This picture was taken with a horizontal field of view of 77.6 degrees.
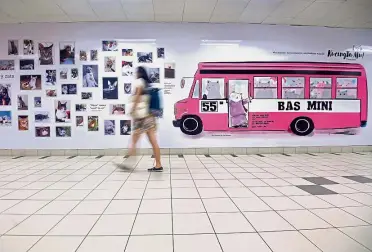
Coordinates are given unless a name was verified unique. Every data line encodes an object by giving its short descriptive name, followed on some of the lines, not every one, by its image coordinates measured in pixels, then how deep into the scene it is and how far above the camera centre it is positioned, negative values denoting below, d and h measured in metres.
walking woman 3.49 +0.05
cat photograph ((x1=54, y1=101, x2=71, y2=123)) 5.09 +0.18
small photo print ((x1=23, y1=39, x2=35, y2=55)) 5.02 +1.57
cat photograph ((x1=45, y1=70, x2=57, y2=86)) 5.05 +0.92
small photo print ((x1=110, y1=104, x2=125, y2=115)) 5.12 +0.21
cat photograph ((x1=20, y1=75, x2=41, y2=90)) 5.04 +0.82
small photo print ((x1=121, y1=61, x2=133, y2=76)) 5.11 +1.11
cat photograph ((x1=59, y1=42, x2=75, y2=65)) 5.05 +1.44
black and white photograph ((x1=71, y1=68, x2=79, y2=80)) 5.07 +0.96
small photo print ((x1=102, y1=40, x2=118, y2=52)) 5.08 +1.62
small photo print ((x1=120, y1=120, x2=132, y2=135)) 5.15 -0.20
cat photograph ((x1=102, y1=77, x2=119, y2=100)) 5.09 +0.70
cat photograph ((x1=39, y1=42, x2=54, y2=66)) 5.04 +1.42
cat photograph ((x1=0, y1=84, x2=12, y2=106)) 5.04 +0.54
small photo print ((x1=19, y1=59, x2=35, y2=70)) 5.03 +1.21
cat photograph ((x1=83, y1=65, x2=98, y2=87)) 5.07 +0.96
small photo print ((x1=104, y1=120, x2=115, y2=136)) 5.12 -0.18
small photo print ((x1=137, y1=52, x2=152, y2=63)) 5.12 +1.36
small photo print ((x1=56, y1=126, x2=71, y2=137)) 5.10 -0.26
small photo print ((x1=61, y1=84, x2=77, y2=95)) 5.07 +0.66
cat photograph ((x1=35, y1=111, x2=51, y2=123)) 5.08 +0.07
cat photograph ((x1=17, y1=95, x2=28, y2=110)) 5.06 +0.38
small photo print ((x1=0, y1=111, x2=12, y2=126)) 5.07 +0.04
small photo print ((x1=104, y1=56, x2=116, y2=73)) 5.08 +1.20
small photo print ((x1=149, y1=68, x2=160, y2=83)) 5.13 +0.98
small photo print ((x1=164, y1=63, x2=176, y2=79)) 5.15 +1.07
